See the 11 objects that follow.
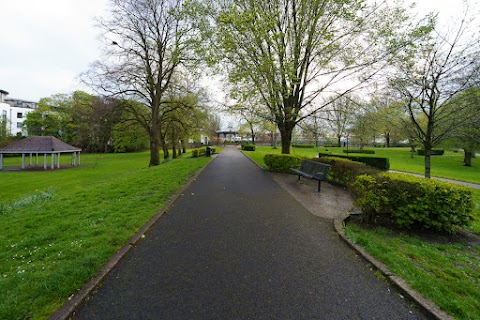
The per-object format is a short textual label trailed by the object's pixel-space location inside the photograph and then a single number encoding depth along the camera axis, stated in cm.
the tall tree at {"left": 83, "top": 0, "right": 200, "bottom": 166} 1575
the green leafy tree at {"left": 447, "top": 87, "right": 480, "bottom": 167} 683
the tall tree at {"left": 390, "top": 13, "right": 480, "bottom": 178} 712
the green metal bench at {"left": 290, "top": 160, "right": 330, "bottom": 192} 780
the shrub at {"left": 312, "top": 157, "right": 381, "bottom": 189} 743
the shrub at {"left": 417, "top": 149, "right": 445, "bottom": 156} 3425
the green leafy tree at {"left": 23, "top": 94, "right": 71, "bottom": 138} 4444
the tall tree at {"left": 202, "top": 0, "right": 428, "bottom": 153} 967
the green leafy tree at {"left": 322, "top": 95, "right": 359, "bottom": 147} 1218
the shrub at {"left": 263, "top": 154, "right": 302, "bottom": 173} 1158
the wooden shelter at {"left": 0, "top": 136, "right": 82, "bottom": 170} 2070
